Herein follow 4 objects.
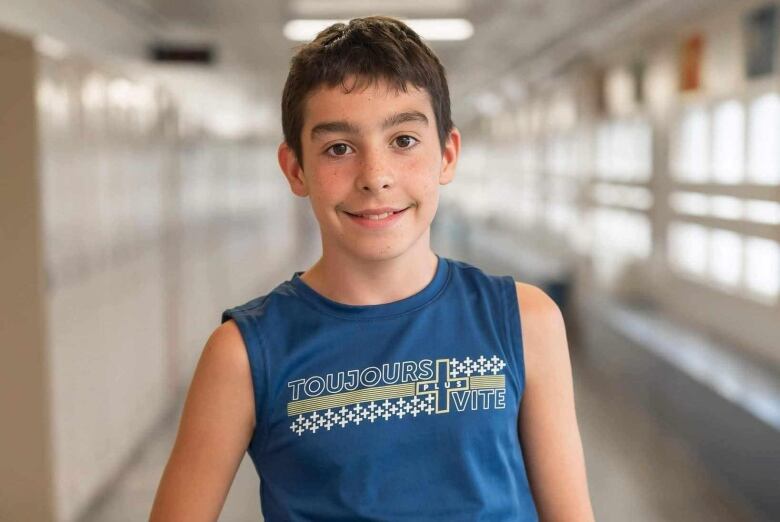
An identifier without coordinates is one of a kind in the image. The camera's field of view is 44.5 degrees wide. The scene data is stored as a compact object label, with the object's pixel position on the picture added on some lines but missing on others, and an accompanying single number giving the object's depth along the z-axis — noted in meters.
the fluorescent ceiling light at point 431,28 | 9.96
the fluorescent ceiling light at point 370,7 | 8.58
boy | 1.32
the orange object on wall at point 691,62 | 8.57
